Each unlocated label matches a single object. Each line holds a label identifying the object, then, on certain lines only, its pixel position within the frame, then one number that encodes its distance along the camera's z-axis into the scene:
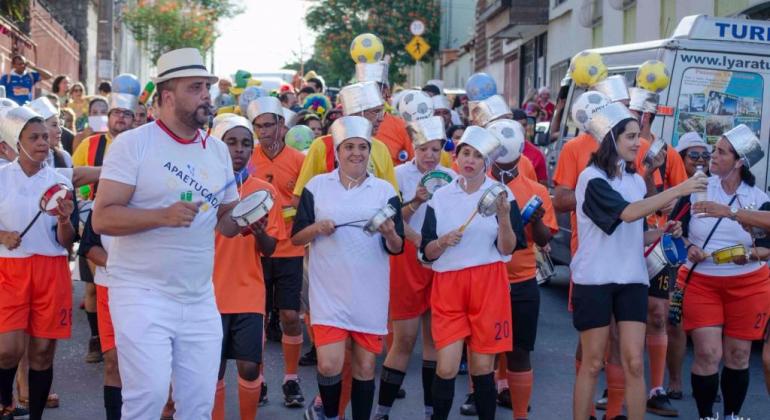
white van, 10.25
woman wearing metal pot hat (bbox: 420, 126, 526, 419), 6.92
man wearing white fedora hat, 5.36
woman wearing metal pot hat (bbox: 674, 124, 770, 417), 7.63
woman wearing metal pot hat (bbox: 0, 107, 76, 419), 7.20
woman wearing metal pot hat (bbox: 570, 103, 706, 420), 6.93
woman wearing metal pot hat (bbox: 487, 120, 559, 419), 7.47
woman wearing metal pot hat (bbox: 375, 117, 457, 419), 7.52
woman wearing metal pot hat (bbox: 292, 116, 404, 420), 6.97
